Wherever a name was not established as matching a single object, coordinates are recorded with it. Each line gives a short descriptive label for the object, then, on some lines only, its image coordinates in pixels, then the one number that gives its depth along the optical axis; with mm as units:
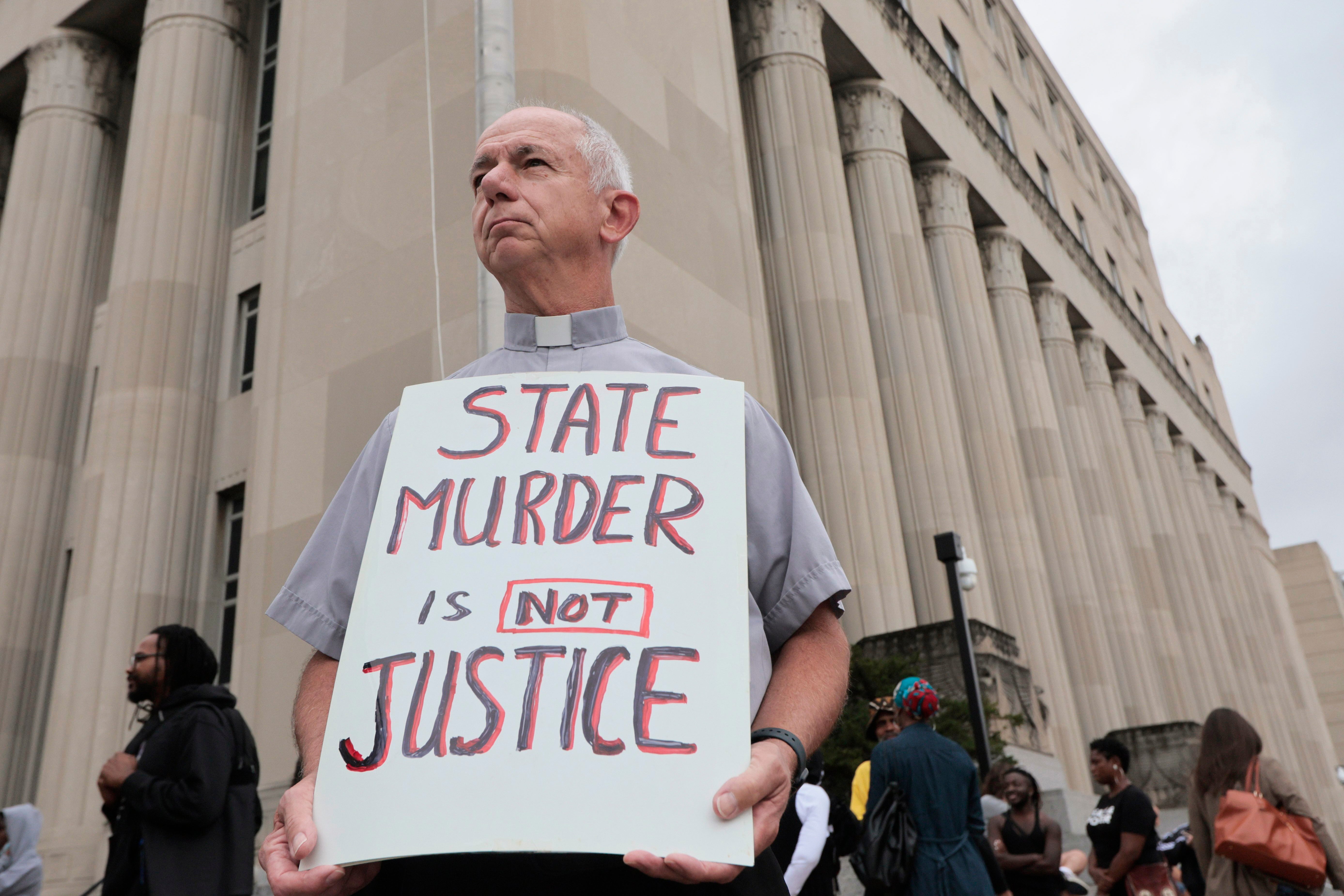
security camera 12367
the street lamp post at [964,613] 10633
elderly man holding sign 1542
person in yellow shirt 7434
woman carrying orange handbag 5691
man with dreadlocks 4488
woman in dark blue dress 5715
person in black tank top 7441
